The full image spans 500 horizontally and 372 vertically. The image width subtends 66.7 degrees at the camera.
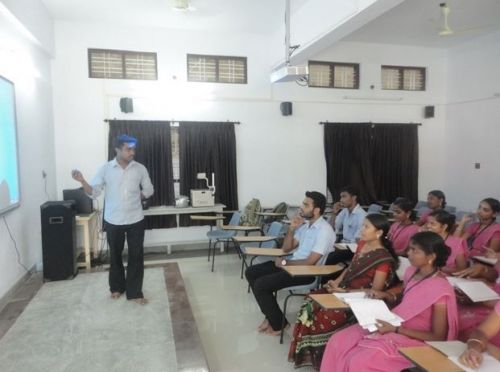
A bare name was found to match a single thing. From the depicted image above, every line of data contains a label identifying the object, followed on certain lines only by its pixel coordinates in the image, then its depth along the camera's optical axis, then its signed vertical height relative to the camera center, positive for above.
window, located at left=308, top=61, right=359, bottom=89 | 6.62 +1.44
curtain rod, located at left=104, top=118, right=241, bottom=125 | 5.74 +0.60
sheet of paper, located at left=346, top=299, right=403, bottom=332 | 2.07 -0.88
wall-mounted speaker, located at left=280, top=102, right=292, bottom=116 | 6.36 +0.82
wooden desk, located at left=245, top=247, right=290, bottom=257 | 3.57 -0.90
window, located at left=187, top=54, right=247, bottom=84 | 6.12 +1.46
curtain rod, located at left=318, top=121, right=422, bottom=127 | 6.64 +0.59
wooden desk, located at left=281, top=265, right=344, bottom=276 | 2.90 -0.89
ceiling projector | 4.02 +0.90
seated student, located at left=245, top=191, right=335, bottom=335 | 3.18 -0.90
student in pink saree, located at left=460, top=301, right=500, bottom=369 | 1.70 -0.87
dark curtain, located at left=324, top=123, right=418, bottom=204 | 6.67 -0.07
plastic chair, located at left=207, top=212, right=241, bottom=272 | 5.15 -1.04
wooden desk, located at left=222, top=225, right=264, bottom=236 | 4.99 -0.94
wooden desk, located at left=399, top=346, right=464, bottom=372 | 1.67 -0.93
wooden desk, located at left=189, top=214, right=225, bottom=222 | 5.44 -0.85
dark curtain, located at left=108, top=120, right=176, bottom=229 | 5.82 +0.08
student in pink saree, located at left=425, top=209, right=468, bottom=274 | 3.05 -0.70
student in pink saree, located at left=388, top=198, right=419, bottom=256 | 3.97 -0.76
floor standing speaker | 4.25 -0.90
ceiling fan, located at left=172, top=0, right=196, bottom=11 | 4.73 +1.94
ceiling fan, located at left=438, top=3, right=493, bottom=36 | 5.01 +1.96
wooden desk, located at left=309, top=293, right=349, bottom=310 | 2.24 -0.88
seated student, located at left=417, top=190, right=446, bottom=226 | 4.71 -0.57
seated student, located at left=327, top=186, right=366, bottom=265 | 4.44 -0.75
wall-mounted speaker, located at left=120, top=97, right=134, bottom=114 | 5.71 +0.82
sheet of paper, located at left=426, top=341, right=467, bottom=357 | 1.79 -0.93
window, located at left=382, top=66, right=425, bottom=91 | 7.00 +1.44
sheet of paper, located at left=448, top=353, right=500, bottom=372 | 1.66 -0.94
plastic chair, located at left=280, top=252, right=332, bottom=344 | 3.12 -1.09
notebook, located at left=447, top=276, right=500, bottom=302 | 2.40 -0.89
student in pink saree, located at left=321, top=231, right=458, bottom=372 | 1.98 -0.92
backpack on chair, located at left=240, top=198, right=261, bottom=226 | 6.00 -0.91
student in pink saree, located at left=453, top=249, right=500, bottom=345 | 2.27 -1.00
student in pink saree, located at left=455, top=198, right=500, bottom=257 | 3.63 -0.76
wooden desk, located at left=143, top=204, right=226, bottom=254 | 5.67 -1.18
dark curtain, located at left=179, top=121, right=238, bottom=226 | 6.07 +0.01
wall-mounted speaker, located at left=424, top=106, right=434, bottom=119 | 7.09 +0.81
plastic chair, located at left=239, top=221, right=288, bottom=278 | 4.28 -0.88
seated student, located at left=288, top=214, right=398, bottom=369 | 2.60 -0.93
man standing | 3.50 -0.42
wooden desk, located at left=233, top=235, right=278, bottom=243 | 4.11 -0.89
